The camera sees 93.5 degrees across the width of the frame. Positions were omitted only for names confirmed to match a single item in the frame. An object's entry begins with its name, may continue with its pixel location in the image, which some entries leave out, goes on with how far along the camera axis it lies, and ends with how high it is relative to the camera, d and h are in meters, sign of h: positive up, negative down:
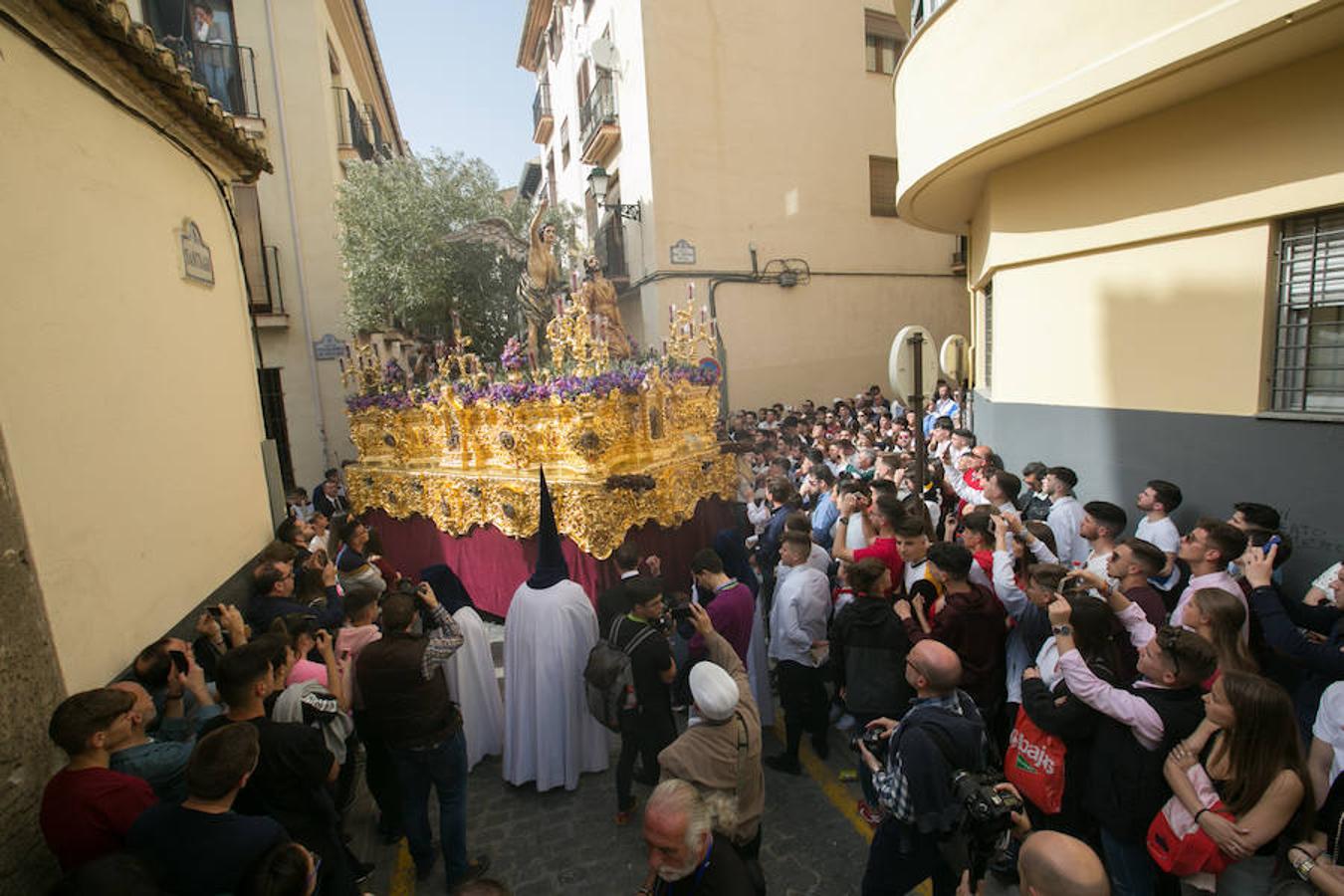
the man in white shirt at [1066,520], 5.11 -1.45
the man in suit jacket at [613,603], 4.21 -1.58
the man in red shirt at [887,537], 4.71 -1.40
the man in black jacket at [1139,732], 2.53 -1.59
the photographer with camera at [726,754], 2.73 -1.70
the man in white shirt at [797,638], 4.41 -1.94
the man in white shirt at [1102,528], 4.30 -1.28
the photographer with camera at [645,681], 3.79 -1.91
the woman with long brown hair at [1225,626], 2.80 -1.30
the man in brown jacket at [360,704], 3.71 -1.88
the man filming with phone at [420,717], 3.42 -1.84
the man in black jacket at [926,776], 2.54 -1.74
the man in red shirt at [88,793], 2.27 -1.43
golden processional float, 7.06 -0.78
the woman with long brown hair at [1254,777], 2.19 -1.56
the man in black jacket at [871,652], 3.65 -1.73
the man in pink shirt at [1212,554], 3.58 -1.26
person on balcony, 11.64 +6.26
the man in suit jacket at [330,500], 9.83 -1.80
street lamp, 12.13 +3.56
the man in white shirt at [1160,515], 4.57 -1.32
